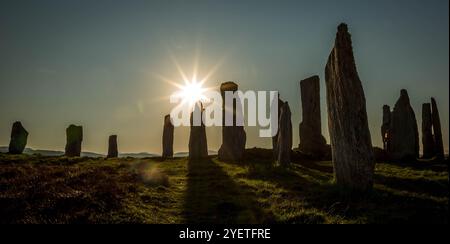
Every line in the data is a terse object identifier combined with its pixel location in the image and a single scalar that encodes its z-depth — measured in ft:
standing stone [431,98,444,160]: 128.06
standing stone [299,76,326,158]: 123.85
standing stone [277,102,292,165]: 89.45
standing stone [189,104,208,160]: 130.72
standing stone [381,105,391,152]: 131.11
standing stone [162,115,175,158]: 151.12
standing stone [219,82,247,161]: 117.39
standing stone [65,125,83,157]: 155.74
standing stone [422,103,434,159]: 128.06
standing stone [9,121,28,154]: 143.68
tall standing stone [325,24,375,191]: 50.01
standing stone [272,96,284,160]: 107.72
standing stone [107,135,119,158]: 162.71
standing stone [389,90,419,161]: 105.40
